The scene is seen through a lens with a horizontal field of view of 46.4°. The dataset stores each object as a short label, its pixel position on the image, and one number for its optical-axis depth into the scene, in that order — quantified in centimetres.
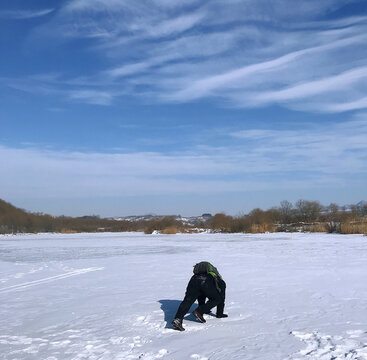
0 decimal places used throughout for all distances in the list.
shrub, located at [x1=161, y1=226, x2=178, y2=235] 3312
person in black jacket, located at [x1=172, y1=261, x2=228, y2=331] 471
